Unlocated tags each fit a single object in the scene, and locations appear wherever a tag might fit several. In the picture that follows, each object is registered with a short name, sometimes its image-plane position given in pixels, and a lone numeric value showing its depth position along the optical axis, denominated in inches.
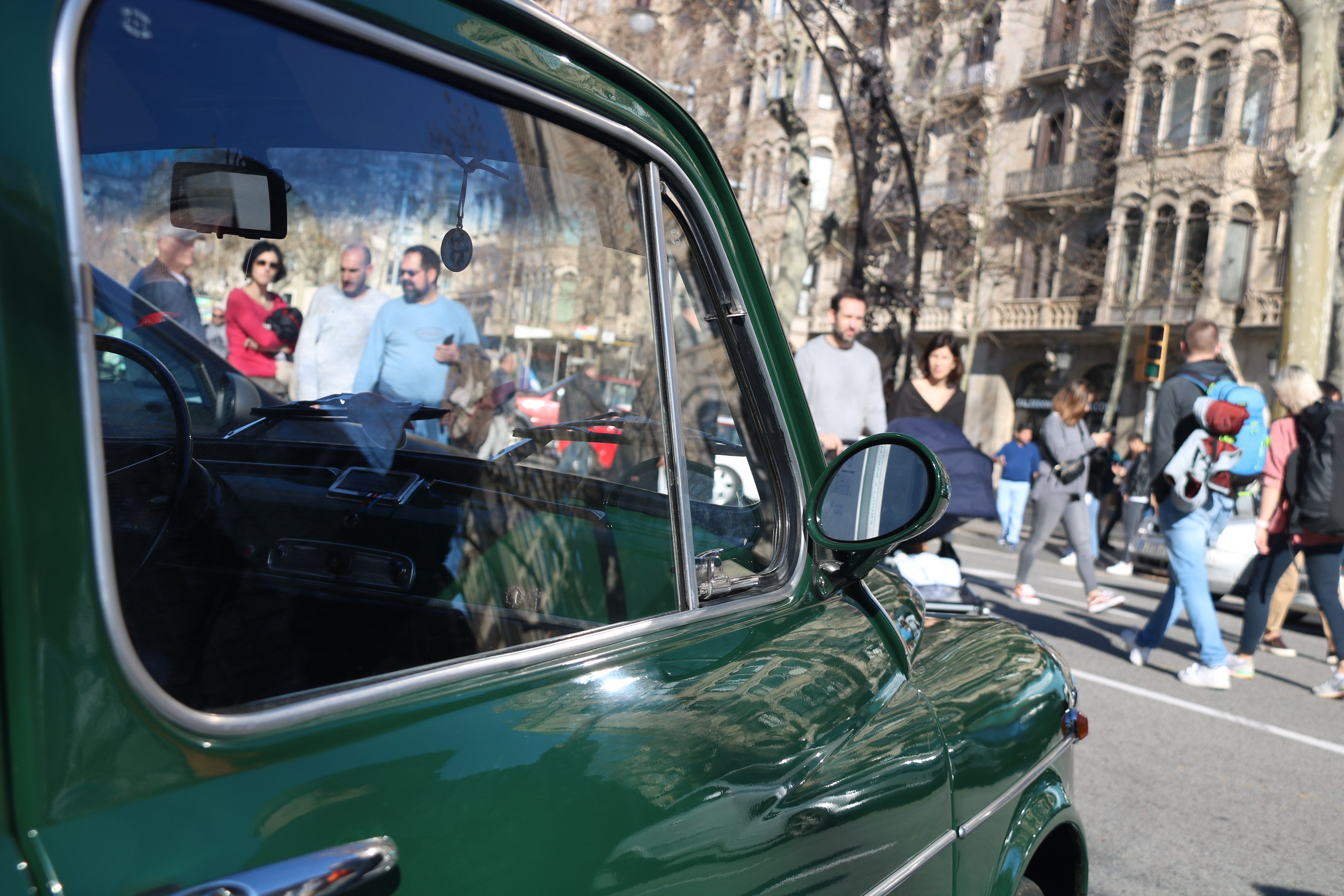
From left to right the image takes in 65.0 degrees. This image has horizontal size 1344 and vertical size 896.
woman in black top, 250.2
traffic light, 650.8
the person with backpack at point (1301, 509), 248.1
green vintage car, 29.1
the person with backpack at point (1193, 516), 244.2
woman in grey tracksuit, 346.0
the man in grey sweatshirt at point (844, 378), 234.8
